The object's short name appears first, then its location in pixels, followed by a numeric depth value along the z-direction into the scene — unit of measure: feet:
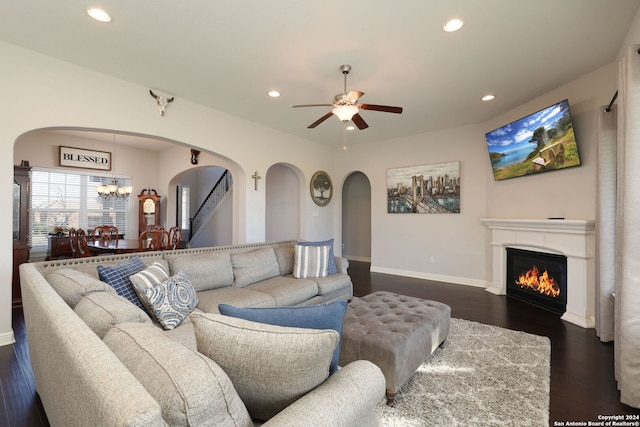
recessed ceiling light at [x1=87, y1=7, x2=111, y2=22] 7.87
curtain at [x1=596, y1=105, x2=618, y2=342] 9.57
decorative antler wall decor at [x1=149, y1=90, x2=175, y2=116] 12.82
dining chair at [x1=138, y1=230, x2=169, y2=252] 15.84
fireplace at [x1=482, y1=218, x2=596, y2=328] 11.28
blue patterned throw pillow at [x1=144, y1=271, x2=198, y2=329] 7.15
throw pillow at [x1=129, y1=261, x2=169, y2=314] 7.32
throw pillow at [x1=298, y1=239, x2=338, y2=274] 12.80
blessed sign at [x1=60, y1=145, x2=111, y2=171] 21.98
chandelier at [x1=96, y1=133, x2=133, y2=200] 21.63
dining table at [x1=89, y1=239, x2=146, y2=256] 14.86
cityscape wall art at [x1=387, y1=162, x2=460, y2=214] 18.25
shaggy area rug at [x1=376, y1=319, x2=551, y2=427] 6.11
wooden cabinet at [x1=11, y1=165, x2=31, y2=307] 13.76
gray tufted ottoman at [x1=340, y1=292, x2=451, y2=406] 6.52
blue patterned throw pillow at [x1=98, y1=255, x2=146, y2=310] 7.30
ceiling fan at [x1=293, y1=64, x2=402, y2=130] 9.95
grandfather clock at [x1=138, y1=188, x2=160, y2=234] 25.40
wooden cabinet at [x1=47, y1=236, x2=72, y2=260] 19.95
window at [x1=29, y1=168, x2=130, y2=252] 21.24
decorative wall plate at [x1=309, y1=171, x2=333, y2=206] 21.40
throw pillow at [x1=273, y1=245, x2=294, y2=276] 12.62
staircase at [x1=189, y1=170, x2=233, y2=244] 26.84
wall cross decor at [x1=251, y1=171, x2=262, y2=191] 17.20
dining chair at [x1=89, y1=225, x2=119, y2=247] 17.57
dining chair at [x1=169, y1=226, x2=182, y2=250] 18.06
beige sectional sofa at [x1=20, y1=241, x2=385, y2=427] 2.30
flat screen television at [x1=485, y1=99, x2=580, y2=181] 11.85
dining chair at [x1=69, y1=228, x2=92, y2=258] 15.88
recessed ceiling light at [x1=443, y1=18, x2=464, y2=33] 8.18
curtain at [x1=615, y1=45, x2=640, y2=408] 6.43
